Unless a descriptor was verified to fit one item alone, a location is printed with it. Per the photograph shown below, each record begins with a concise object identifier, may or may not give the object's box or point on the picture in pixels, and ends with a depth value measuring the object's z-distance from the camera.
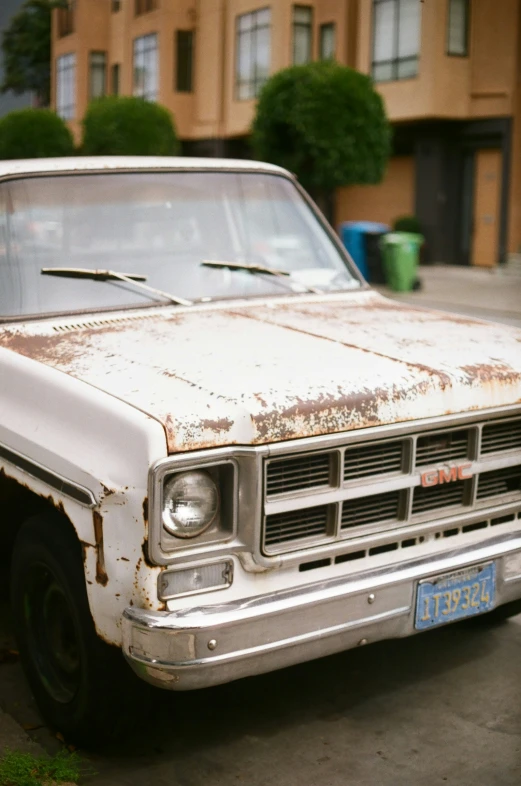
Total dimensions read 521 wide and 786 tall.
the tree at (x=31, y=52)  36.91
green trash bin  20.58
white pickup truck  2.97
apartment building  26.25
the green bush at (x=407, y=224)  27.45
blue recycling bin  22.09
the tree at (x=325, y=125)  23.06
